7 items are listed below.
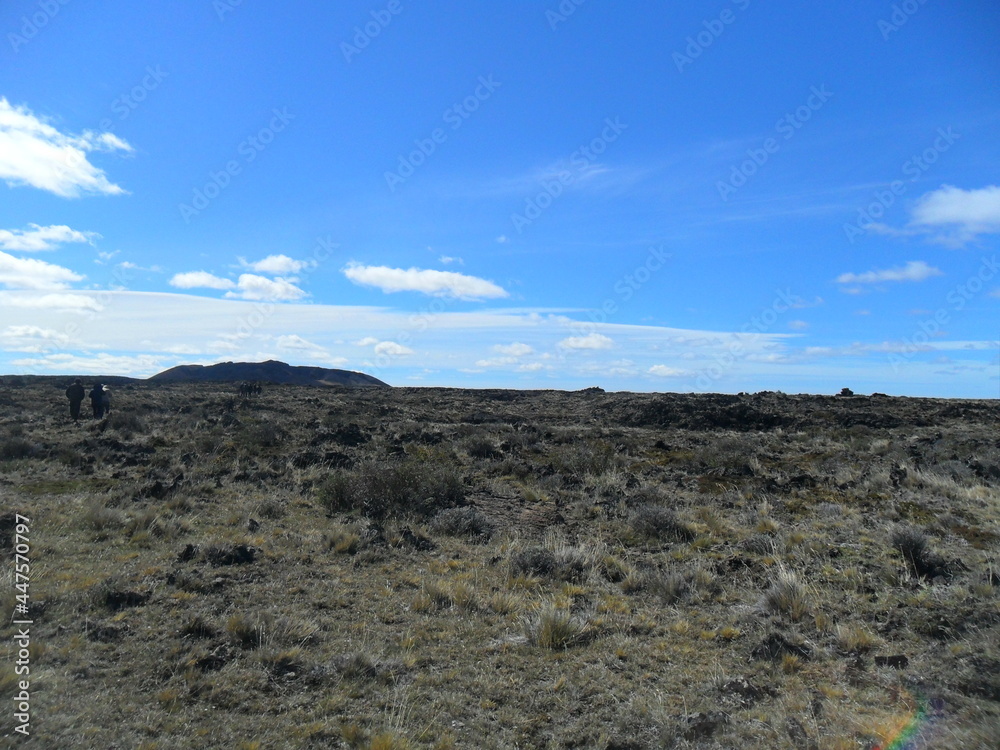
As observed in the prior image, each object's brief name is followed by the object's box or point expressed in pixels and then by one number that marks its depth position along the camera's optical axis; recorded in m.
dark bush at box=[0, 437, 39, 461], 16.19
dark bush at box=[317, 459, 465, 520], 12.24
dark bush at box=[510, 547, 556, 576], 8.55
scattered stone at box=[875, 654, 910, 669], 5.34
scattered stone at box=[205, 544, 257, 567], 8.30
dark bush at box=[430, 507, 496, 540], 10.77
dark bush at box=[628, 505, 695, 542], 10.48
